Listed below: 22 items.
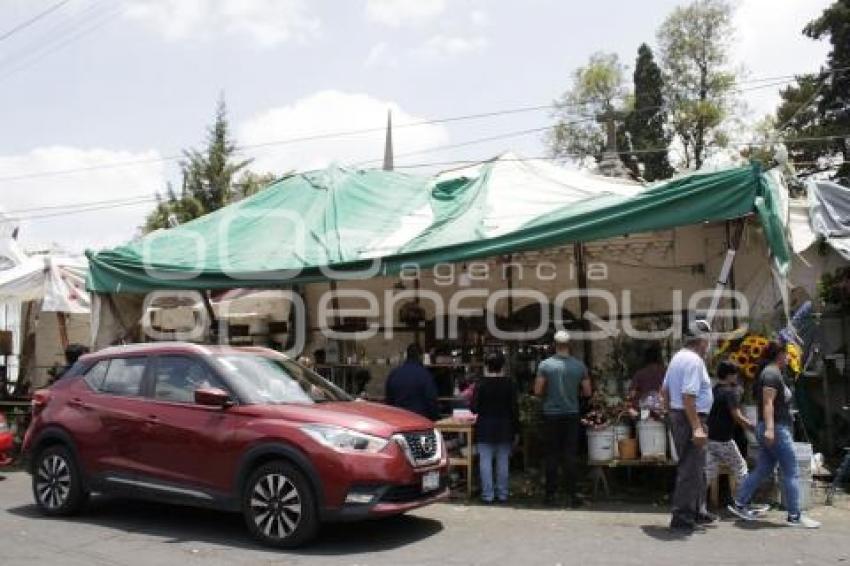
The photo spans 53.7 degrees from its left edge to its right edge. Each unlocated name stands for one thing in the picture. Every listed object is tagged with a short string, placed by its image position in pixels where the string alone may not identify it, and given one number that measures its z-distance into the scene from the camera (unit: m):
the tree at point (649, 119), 43.03
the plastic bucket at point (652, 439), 9.16
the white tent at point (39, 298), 14.16
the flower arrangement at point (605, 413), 9.43
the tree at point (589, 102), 48.47
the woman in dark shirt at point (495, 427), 9.41
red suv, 7.12
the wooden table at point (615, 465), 9.19
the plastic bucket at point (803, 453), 8.58
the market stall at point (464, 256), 9.56
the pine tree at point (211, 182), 34.50
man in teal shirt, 9.14
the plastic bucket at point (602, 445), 9.38
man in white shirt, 7.73
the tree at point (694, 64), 44.78
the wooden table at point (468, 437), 9.73
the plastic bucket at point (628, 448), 9.36
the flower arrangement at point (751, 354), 9.30
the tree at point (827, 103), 29.98
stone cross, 26.25
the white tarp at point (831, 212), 10.60
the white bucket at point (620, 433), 9.40
